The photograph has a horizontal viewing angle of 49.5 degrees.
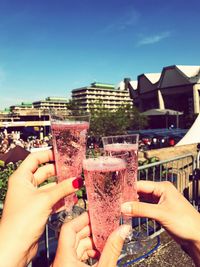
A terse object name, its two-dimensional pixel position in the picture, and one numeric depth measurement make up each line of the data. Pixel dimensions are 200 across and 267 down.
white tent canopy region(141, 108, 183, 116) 23.87
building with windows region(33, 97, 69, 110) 100.71
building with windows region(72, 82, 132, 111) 96.70
